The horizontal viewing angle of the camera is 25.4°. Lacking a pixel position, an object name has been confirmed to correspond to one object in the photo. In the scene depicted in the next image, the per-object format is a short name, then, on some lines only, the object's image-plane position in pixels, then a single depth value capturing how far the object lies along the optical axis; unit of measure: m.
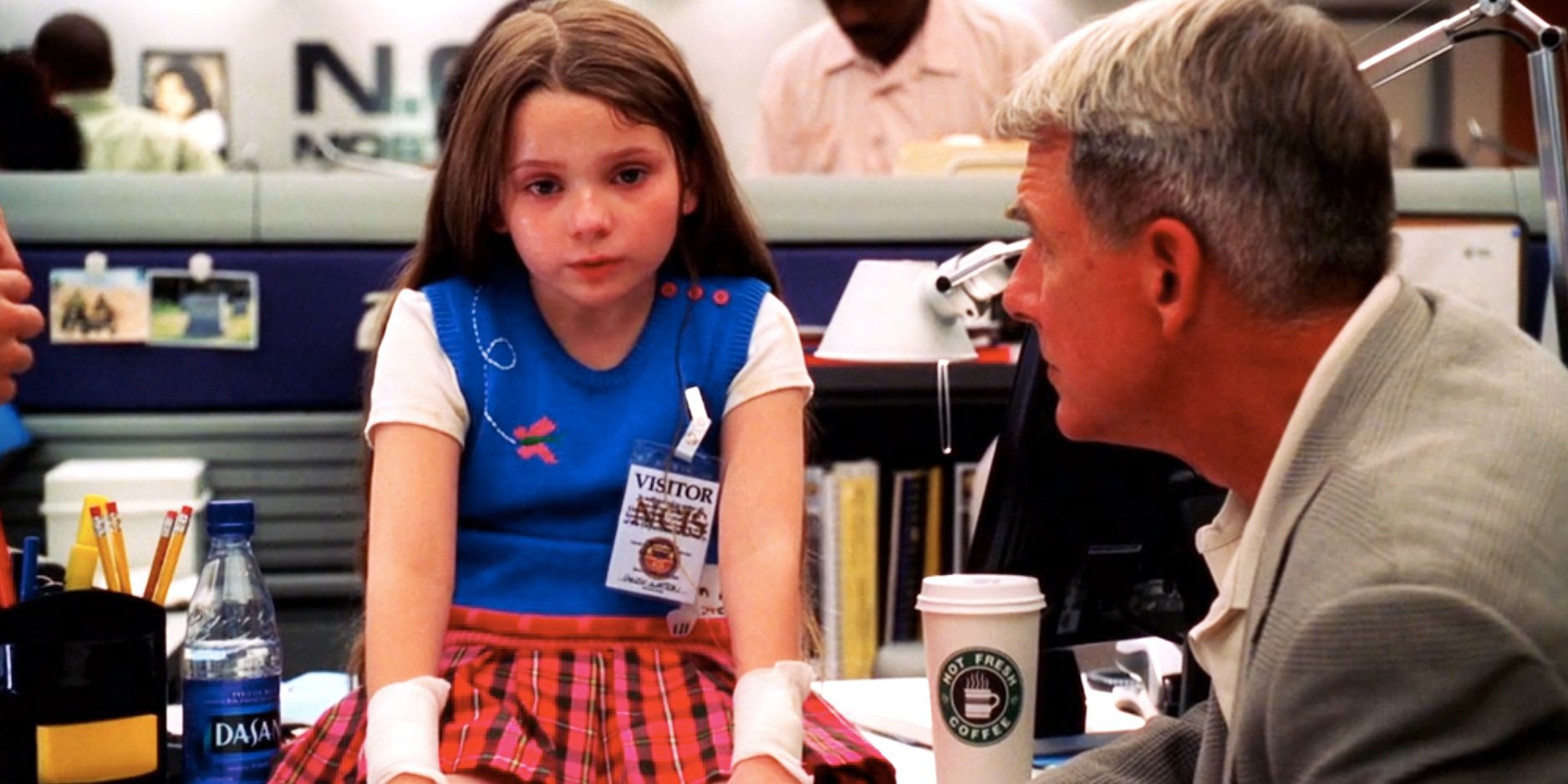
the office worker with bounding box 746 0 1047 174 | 5.74
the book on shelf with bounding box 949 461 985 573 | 3.85
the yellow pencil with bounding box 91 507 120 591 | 2.60
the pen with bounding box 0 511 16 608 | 2.60
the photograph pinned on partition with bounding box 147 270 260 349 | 3.86
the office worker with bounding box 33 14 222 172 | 6.64
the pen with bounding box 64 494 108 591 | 2.61
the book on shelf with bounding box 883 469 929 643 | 3.83
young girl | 2.59
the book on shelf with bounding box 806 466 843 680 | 3.76
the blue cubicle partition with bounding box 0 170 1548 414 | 3.85
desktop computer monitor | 2.66
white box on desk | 3.64
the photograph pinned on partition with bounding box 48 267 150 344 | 3.84
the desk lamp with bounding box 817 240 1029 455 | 2.86
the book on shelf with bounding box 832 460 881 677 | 3.78
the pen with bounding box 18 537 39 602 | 2.63
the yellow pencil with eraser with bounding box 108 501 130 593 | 2.62
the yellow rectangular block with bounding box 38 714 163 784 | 2.48
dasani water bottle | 2.59
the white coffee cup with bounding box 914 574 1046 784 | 2.55
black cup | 2.48
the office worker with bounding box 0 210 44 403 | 2.64
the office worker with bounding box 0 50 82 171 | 6.43
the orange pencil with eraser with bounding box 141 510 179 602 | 2.64
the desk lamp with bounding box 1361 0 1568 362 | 2.85
